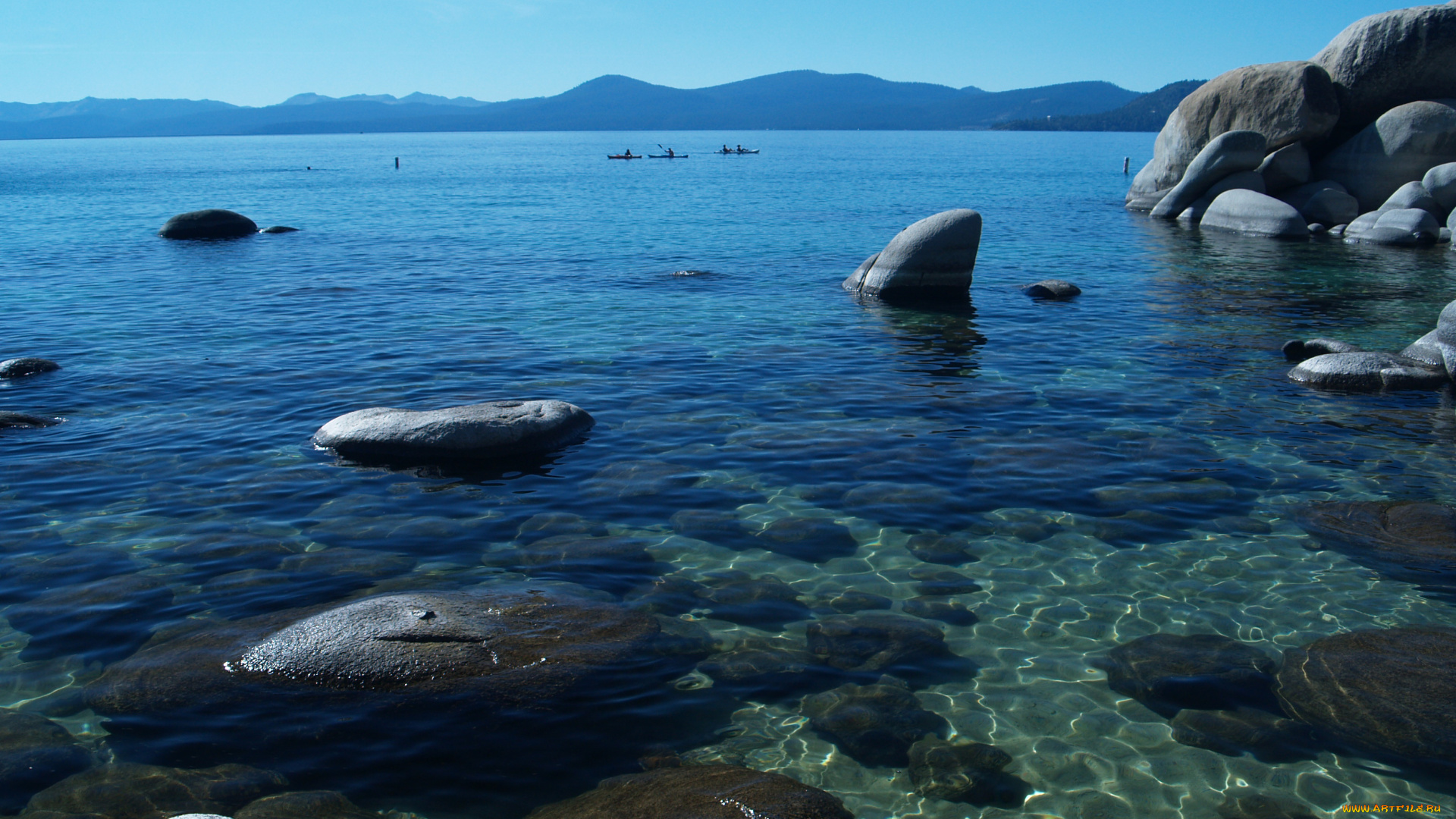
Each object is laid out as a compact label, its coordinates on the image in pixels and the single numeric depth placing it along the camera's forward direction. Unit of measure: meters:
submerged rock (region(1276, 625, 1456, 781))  6.15
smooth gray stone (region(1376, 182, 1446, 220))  31.70
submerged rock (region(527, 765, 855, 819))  5.33
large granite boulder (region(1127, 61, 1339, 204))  35.47
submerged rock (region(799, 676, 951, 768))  6.17
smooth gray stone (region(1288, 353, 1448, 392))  14.31
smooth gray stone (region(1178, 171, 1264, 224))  36.28
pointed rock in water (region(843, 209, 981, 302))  21.89
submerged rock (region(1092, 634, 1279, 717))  6.70
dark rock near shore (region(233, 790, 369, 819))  5.45
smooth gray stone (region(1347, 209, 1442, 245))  30.28
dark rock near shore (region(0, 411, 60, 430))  12.58
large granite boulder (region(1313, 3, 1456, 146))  34.31
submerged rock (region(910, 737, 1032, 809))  5.78
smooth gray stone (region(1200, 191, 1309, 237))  32.69
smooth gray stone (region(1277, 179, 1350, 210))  35.38
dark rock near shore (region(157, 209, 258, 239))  35.12
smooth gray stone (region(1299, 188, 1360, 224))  34.41
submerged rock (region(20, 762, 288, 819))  5.46
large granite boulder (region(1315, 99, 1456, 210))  32.78
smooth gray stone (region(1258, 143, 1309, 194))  36.03
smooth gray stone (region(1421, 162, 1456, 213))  31.23
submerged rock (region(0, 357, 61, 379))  15.16
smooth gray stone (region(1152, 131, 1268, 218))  35.28
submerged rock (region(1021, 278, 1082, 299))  22.47
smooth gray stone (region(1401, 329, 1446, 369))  14.74
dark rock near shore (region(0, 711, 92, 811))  5.65
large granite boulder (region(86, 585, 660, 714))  6.59
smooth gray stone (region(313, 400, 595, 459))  11.27
